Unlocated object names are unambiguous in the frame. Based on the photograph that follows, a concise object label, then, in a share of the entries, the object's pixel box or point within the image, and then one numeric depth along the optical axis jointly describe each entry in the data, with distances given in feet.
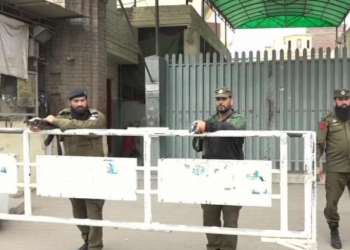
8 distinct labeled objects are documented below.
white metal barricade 12.92
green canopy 55.26
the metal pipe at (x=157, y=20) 32.53
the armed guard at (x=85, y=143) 15.08
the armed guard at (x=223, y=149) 14.14
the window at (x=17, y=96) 24.97
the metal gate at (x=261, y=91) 28.81
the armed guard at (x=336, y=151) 16.65
